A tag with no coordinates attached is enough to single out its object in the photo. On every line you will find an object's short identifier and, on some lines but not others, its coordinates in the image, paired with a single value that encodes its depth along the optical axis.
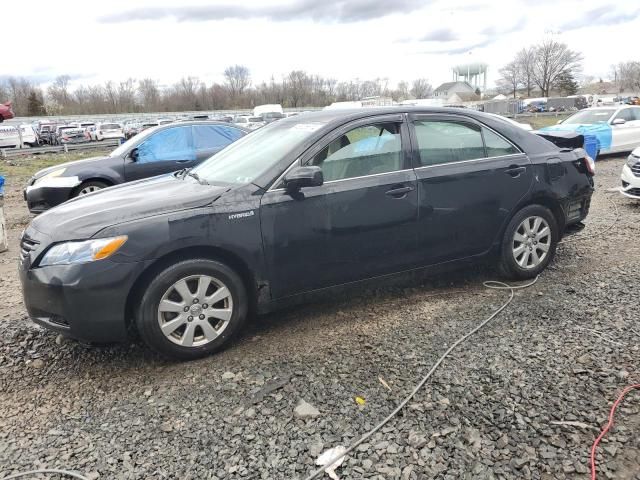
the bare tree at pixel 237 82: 96.38
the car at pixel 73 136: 29.89
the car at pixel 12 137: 27.34
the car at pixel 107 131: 33.53
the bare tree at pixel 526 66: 85.51
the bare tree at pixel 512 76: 88.94
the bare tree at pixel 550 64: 81.62
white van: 41.98
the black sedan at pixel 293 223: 3.28
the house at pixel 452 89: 110.62
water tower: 110.02
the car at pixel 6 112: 10.52
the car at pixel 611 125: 13.38
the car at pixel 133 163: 8.29
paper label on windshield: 3.99
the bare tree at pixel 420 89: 114.00
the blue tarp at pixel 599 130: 13.08
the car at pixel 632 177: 7.85
